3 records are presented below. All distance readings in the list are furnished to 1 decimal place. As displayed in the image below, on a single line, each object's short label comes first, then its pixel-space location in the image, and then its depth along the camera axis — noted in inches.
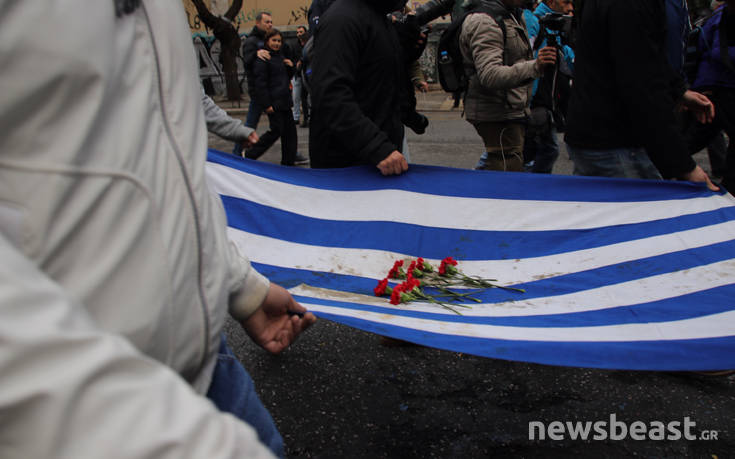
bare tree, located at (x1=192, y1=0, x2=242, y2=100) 570.3
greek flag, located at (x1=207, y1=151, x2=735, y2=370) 74.1
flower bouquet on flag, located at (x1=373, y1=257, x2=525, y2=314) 94.9
